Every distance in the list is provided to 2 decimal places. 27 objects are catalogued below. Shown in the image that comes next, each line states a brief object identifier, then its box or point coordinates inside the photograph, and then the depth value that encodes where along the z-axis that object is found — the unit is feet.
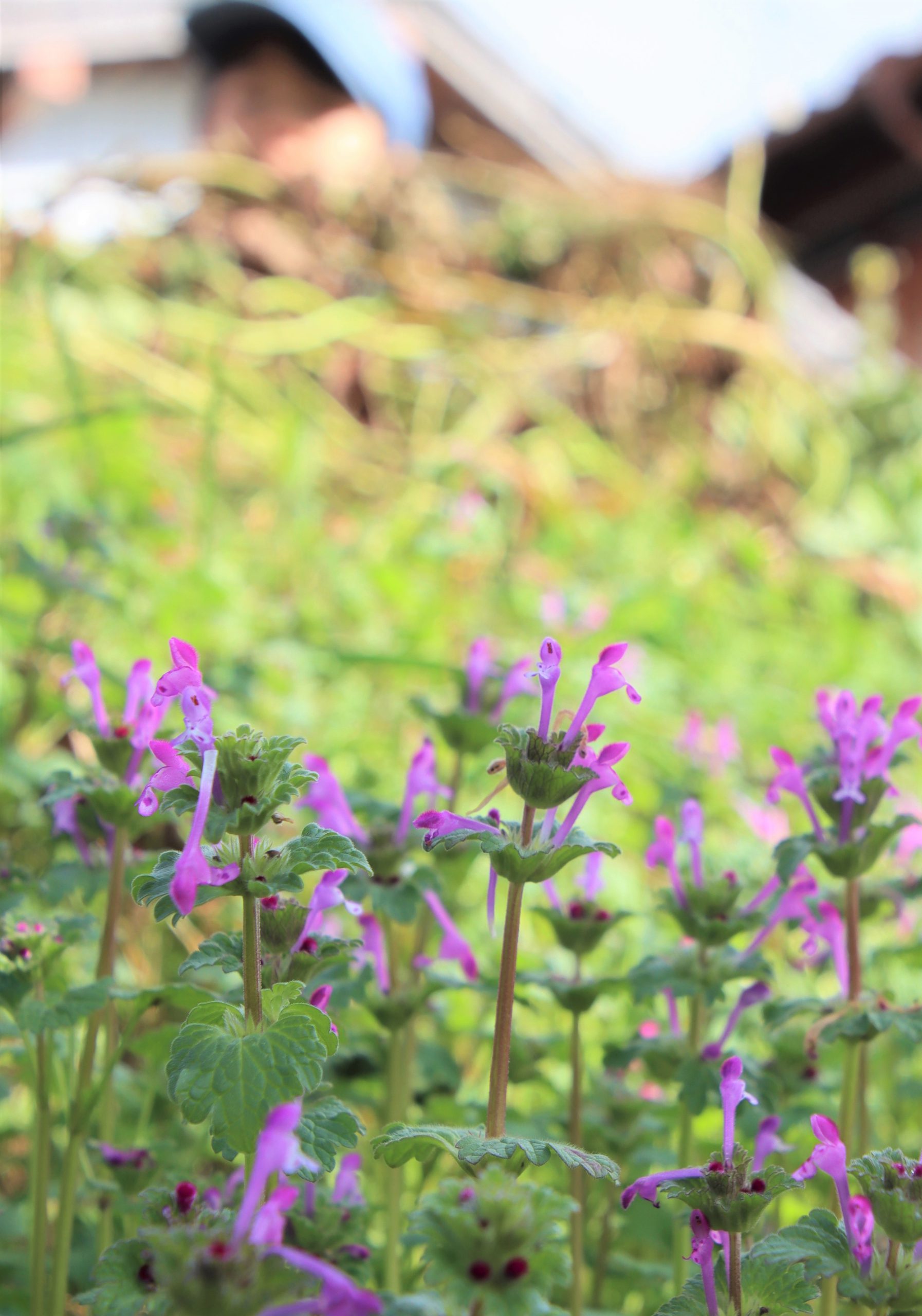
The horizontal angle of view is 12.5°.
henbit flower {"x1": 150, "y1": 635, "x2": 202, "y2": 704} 1.61
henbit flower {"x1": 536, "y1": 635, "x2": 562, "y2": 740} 1.62
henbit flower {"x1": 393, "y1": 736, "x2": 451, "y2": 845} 1.82
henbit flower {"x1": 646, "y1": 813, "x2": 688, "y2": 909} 1.81
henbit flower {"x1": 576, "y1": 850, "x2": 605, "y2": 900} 1.88
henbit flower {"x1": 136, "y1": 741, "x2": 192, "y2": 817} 1.59
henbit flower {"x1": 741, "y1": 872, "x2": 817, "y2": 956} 1.80
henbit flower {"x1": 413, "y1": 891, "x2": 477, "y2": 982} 1.81
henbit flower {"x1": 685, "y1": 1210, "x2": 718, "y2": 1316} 1.58
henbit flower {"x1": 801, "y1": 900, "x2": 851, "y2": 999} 1.82
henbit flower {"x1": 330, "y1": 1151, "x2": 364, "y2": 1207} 1.71
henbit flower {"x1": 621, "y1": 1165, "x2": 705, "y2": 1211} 1.60
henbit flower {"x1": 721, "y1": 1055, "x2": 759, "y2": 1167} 1.62
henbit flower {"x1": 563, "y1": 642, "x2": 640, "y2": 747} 1.64
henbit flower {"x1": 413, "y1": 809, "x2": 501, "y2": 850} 1.62
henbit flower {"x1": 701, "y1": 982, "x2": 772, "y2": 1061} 1.80
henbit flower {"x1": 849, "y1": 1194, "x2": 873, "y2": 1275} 1.60
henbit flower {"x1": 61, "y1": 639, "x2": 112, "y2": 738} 1.78
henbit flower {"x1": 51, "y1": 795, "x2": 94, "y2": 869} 1.82
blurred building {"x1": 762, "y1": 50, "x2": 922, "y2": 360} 11.64
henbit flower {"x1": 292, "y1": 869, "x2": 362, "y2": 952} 1.66
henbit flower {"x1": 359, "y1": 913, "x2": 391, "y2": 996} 1.82
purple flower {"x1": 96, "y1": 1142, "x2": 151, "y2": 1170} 1.76
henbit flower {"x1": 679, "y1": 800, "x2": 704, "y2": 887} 1.82
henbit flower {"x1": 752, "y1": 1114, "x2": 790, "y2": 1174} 1.73
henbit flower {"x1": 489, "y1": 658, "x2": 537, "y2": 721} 1.91
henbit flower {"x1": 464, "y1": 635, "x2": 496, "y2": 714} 1.93
